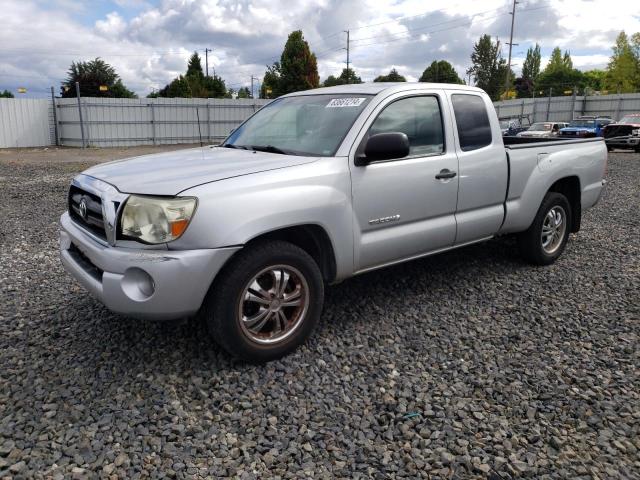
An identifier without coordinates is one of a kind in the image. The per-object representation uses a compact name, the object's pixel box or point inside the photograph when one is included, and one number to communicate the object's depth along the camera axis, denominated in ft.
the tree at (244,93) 236.88
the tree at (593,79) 332.35
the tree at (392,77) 213.81
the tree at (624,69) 186.70
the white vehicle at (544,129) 74.59
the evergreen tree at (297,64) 131.03
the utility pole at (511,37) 195.72
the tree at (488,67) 256.32
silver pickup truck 9.64
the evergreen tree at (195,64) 180.24
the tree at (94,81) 135.03
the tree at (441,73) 240.12
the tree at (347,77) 206.26
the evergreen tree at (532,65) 366.65
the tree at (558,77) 282.15
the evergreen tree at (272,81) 138.82
